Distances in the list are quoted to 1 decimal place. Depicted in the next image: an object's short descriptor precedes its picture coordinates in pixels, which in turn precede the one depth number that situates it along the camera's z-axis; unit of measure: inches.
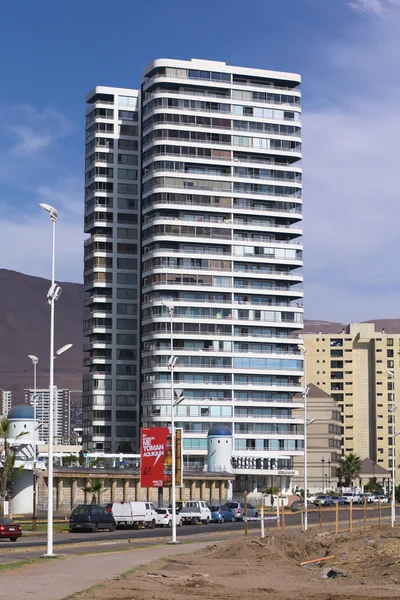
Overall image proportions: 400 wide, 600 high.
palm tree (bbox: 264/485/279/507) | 5886.3
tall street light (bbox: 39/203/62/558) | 1771.7
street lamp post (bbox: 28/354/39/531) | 2928.2
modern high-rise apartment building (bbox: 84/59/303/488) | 6732.3
